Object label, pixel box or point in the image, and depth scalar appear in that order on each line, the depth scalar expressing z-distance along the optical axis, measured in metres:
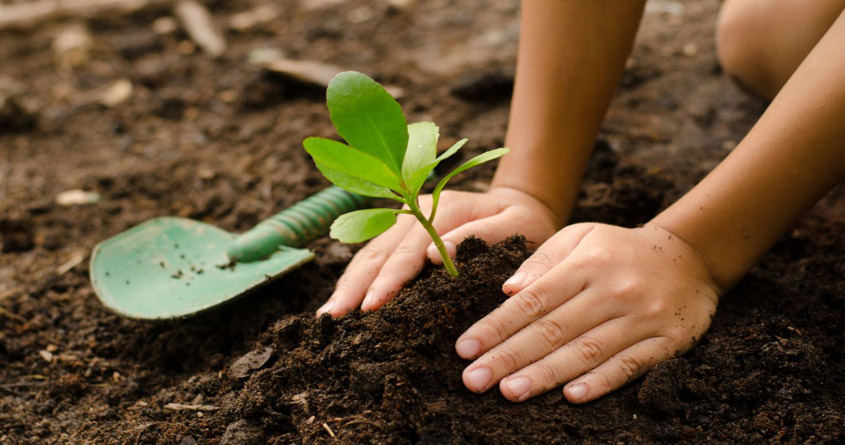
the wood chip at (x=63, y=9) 3.45
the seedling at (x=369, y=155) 1.06
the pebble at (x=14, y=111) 2.66
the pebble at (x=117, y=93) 2.87
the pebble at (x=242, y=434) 1.22
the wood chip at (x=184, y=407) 1.34
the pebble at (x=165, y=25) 3.36
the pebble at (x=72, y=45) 3.20
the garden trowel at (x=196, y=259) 1.54
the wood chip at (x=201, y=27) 3.18
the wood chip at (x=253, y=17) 3.36
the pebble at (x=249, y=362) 1.37
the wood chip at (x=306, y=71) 2.64
